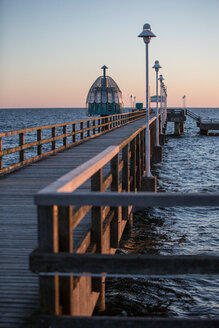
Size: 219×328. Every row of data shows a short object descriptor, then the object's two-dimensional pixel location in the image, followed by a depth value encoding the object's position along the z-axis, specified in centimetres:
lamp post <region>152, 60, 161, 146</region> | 2502
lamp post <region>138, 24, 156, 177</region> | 1575
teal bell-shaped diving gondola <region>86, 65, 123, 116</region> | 5816
